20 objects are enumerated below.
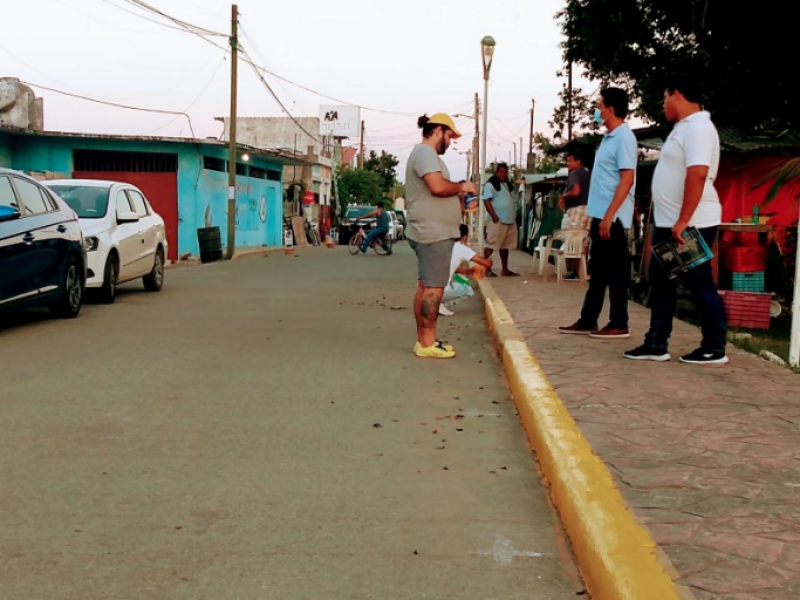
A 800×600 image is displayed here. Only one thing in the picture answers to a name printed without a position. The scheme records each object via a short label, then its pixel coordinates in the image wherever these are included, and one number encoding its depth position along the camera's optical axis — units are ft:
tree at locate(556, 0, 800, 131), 55.57
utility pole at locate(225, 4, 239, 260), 98.12
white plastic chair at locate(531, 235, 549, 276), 53.72
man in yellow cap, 25.25
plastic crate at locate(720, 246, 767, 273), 39.65
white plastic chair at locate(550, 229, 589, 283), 47.80
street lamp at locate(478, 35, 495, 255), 74.95
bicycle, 106.22
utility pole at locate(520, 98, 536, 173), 154.30
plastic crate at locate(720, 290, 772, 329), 37.32
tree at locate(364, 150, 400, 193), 306.35
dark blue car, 30.68
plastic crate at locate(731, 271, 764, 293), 39.75
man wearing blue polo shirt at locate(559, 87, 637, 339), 26.02
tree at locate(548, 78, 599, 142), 91.15
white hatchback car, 40.78
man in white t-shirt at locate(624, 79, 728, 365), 21.50
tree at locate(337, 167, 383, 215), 236.02
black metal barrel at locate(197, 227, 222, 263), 92.02
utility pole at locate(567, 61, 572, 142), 90.64
